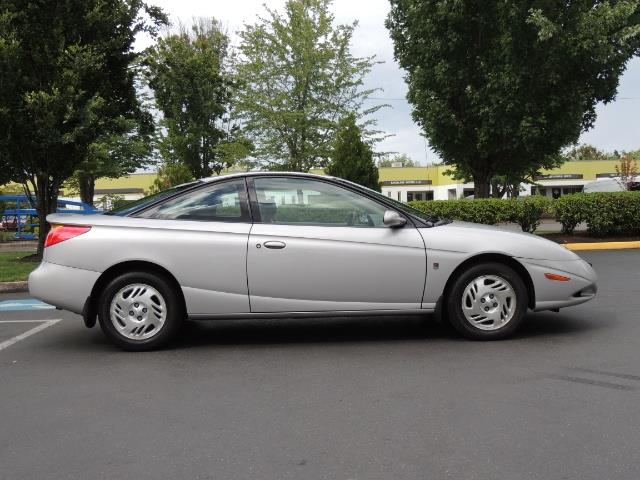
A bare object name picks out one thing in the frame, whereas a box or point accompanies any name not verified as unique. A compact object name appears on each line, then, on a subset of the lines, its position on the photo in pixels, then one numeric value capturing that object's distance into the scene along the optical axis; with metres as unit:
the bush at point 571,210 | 14.98
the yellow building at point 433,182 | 59.94
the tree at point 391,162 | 26.25
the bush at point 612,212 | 14.66
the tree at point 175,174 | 28.52
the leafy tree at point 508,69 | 14.80
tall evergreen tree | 19.75
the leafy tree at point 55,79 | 11.69
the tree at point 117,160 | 26.89
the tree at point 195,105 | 28.95
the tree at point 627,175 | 31.45
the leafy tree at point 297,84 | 22.41
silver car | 5.11
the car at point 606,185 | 31.95
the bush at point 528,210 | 15.17
